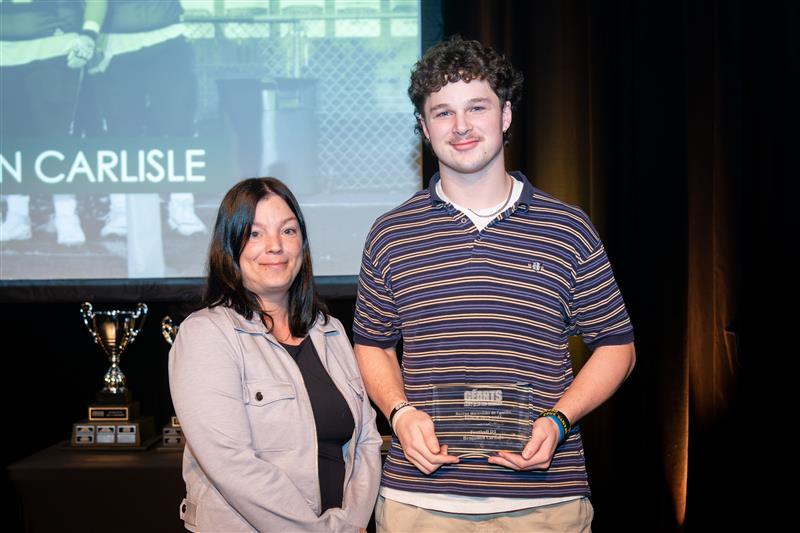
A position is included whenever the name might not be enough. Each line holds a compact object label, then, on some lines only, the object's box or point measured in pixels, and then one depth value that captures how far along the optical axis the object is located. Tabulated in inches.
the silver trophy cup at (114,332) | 126.0
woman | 66.9
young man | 63.9
